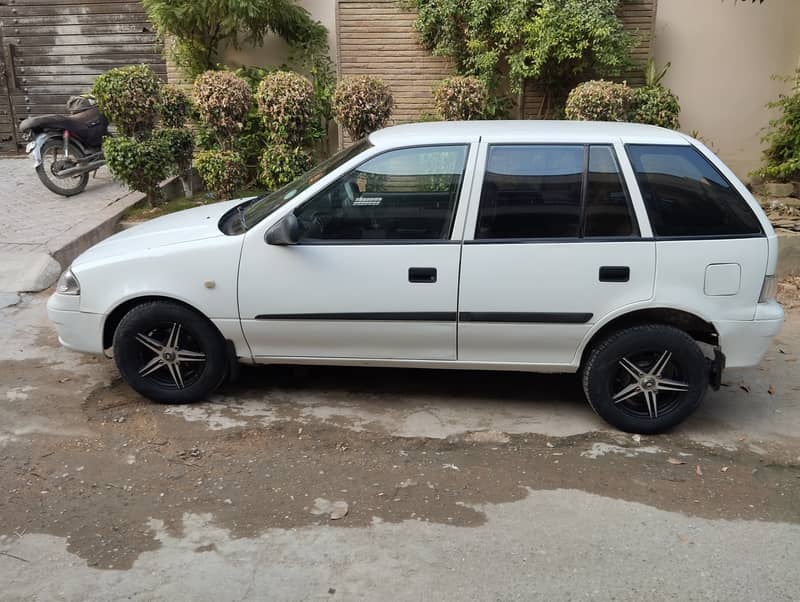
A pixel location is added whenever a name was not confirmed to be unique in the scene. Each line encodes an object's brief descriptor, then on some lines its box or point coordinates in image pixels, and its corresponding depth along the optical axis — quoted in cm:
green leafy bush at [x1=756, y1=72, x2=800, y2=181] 810
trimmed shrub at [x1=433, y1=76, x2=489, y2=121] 770
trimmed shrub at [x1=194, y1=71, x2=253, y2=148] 773
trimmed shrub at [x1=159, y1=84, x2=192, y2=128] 813
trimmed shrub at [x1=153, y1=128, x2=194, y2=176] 800
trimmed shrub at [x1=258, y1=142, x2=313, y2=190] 770
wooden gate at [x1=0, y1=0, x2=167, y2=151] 1017
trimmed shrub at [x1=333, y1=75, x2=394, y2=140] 761
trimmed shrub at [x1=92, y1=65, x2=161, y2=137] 769
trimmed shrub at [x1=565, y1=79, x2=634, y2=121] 745
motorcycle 844
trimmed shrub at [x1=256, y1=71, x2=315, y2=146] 766
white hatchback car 402
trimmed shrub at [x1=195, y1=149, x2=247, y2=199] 782
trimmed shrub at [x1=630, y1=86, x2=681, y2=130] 788
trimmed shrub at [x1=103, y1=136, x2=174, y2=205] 768
